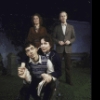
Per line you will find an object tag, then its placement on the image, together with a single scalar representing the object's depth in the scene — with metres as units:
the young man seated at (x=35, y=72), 1.48
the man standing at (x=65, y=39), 1.49
